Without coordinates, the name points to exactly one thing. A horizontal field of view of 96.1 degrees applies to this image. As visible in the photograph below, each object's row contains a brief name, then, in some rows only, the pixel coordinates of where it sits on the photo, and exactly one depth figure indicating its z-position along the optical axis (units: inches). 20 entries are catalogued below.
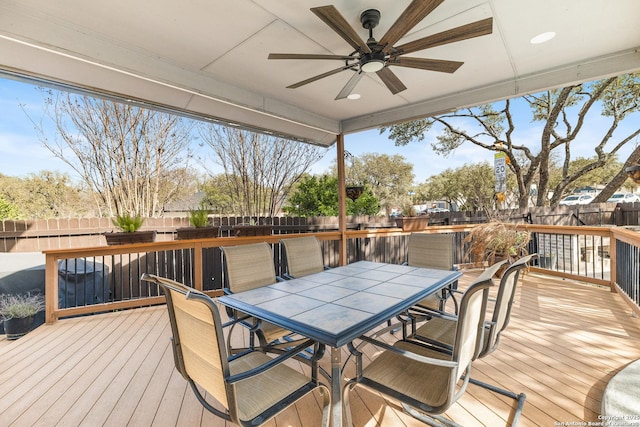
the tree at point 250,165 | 232.8
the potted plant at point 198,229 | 157.6
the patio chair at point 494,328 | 58.7
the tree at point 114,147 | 187.8
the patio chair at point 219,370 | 43.2
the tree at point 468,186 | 499.5
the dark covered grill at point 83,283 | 158.7
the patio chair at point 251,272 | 83.7
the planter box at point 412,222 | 199.6
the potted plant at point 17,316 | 120.6
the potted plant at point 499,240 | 187.8
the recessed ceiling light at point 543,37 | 99.6
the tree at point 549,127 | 321.1
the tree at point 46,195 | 196.9
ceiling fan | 70.7
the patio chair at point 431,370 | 46.6
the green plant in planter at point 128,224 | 141.9
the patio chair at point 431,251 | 116.0
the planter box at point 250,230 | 175.9
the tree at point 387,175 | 607.2
